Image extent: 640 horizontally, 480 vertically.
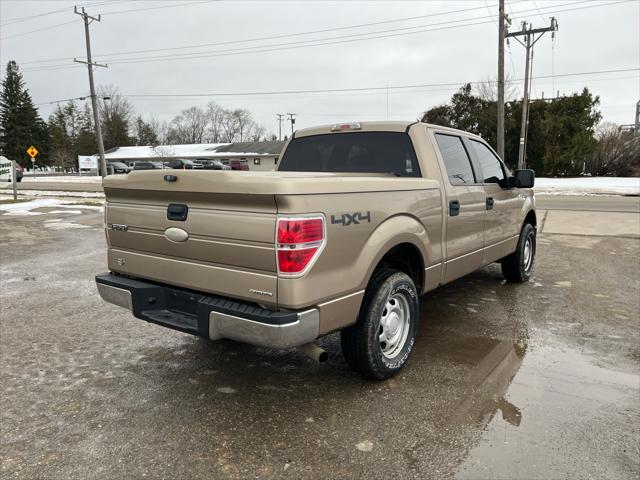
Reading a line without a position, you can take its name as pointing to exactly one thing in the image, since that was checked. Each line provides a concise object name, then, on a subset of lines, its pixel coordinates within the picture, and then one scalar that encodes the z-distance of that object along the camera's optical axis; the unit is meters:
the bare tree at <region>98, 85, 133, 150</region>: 87.50
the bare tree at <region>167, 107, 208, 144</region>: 101.12
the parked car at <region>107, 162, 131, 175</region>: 62.82
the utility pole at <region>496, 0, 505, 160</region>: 22.34
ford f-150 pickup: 2.72
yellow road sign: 31.80
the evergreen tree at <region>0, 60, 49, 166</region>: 74.19
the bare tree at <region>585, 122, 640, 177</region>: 33.25
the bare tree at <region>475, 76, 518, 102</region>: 42.52
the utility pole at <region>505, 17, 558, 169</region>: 26.16
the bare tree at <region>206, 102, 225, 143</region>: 102.45
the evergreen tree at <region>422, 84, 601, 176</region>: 34.41
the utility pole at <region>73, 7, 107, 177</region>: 32.56
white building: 65.94
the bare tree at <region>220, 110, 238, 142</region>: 102.88
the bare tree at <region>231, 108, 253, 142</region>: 104.07
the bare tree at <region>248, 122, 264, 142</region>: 104.38
